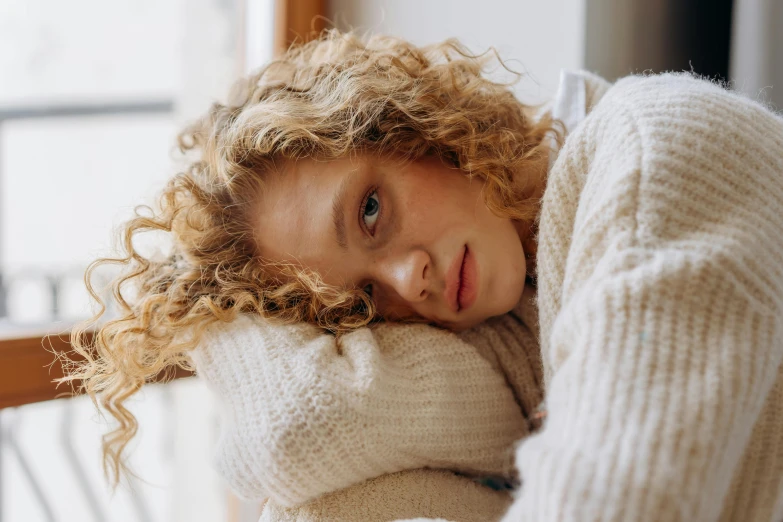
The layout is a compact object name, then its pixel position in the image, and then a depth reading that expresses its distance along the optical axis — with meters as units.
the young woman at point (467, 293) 0.51
